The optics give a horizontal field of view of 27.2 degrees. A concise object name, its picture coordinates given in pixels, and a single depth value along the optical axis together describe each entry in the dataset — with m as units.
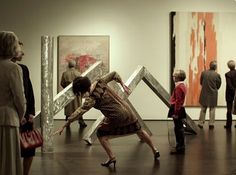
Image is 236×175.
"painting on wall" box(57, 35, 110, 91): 13.36
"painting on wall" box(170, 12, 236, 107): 13.28
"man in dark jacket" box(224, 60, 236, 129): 10.98
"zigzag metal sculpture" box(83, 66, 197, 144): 9.19
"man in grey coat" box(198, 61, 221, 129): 11.27
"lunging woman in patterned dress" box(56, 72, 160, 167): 6.02
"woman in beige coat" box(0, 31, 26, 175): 3.77
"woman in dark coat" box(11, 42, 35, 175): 4.39
